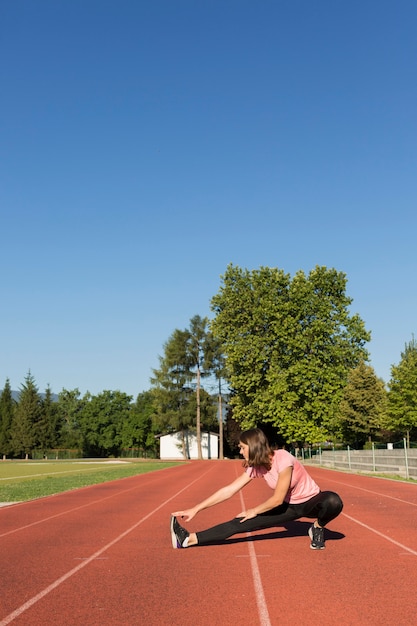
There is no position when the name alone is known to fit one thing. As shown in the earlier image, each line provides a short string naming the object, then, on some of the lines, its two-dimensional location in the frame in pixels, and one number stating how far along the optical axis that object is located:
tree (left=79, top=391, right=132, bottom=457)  98.94
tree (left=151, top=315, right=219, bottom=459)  76.81
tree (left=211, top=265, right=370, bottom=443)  44.81
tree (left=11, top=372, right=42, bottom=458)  93.81
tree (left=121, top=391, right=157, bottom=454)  97.88
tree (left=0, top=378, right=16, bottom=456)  94.62
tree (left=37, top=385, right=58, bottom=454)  94.81
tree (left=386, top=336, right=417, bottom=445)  53.34
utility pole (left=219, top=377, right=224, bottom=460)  78.17
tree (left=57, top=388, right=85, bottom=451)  121.75
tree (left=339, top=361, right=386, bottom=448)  60.47
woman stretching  6.57
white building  81.06
